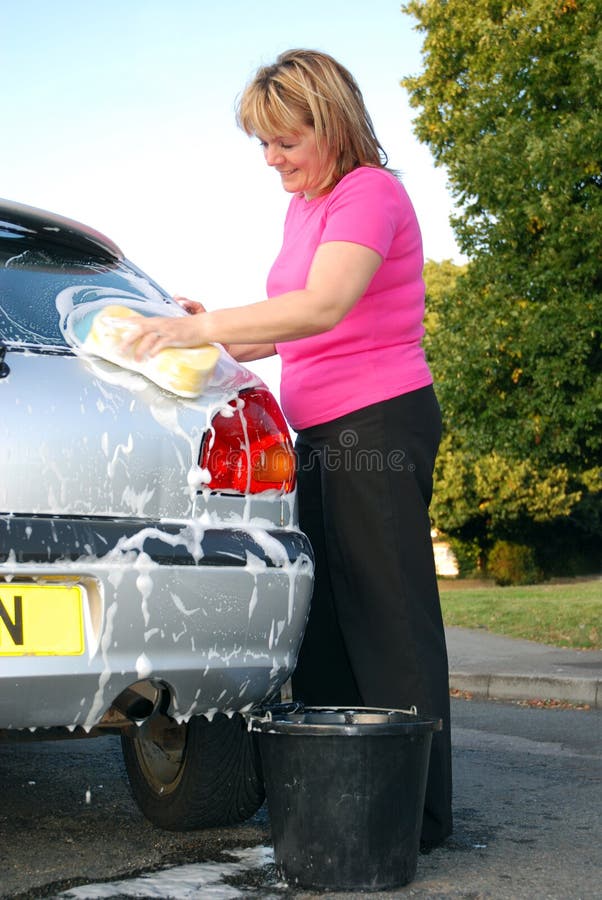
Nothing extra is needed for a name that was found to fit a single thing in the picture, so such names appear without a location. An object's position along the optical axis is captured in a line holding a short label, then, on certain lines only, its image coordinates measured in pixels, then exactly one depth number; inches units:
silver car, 100.7
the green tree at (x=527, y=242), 633.6
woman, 123.9
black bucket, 107.1
